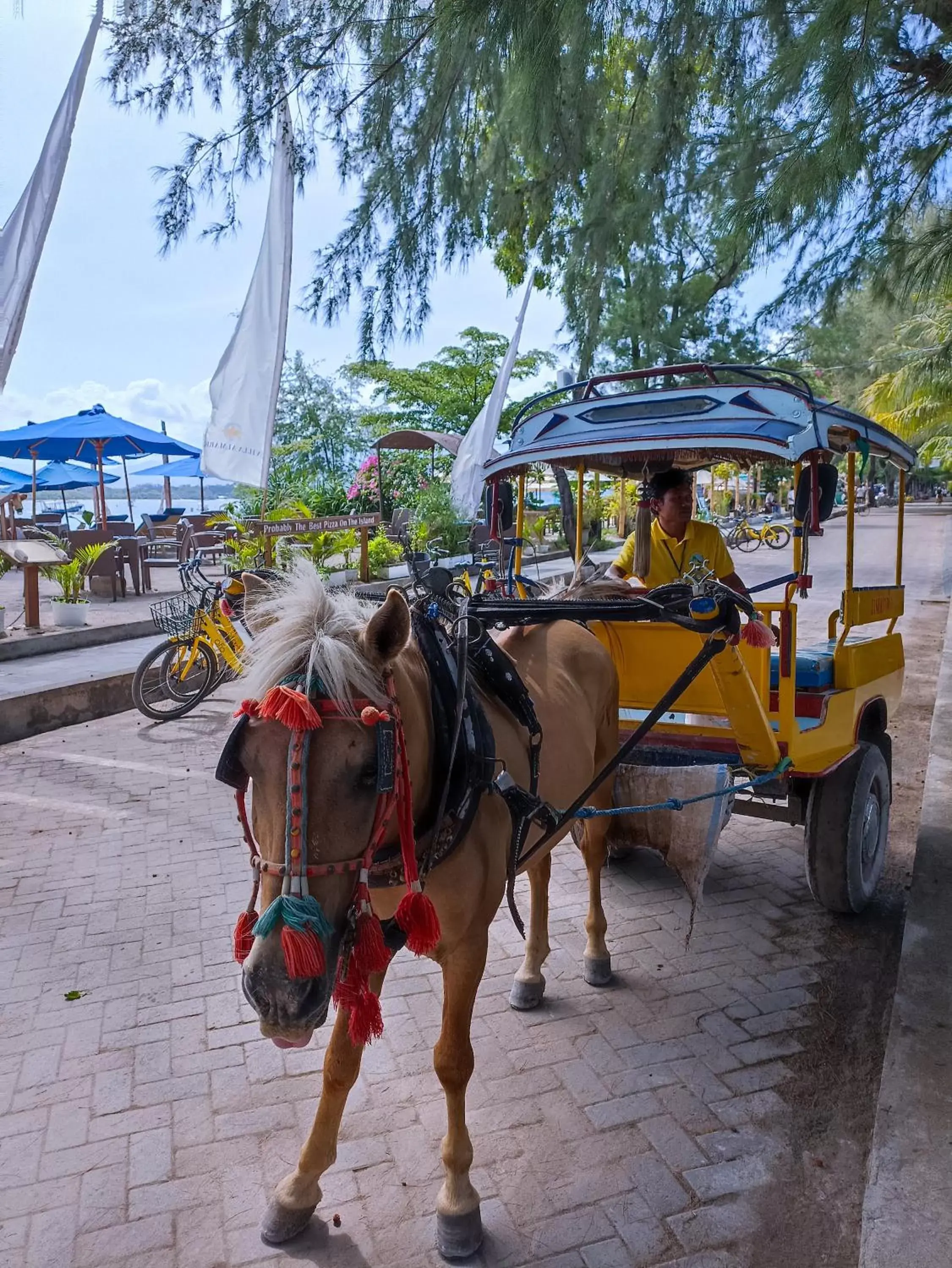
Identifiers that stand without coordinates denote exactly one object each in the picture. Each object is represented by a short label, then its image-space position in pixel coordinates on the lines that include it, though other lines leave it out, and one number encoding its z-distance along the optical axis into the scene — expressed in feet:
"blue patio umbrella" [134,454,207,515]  80.84
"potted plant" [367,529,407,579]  49.73
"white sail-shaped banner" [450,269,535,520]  45.39
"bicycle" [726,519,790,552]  76.33
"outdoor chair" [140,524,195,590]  51.06
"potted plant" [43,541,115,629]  36.58
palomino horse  6.21
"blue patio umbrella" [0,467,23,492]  88.84
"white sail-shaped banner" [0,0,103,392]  21.40
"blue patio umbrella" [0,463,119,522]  84.07
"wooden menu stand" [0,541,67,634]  34.24
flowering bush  59.16
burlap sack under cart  11.85
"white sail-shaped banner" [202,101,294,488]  29.84
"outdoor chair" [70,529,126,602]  47.19
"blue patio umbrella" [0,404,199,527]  52.75
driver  14.87
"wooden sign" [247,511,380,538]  28.02
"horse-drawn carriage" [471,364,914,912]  11.49
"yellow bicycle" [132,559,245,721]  26.32
